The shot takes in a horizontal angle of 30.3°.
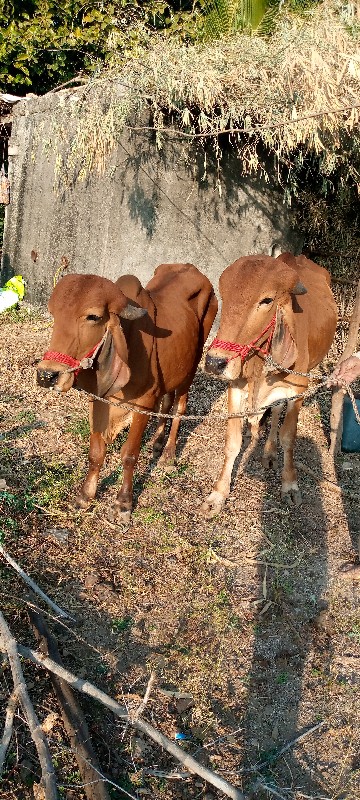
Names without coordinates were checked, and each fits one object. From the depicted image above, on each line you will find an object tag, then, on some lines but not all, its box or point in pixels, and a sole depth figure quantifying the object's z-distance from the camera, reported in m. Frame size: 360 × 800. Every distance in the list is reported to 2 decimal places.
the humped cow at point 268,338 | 3.77
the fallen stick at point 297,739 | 2.95
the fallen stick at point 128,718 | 2.24
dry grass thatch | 5.49
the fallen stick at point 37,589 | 3.03
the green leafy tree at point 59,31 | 10.47
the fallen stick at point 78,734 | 2.41
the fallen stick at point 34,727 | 2.07
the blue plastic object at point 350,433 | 6.10
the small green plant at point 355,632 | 3.75
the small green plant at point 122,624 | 3.48
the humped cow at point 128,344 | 3.57
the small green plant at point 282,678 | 3.37
